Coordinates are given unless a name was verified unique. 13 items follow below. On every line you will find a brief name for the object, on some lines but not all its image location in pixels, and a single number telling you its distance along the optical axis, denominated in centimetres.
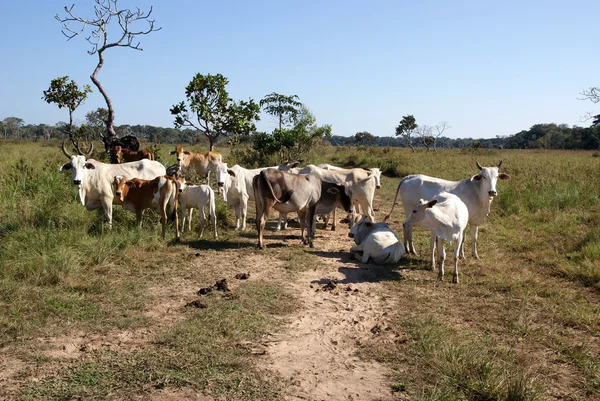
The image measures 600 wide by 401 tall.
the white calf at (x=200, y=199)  934
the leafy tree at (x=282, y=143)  2089
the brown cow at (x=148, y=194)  892
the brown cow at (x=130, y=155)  1239
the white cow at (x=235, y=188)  1021
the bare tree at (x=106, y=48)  1256
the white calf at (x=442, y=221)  705
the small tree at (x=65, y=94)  1752
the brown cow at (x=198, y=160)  1410
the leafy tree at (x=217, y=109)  1471
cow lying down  802
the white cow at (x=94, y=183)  902
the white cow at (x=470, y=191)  838
